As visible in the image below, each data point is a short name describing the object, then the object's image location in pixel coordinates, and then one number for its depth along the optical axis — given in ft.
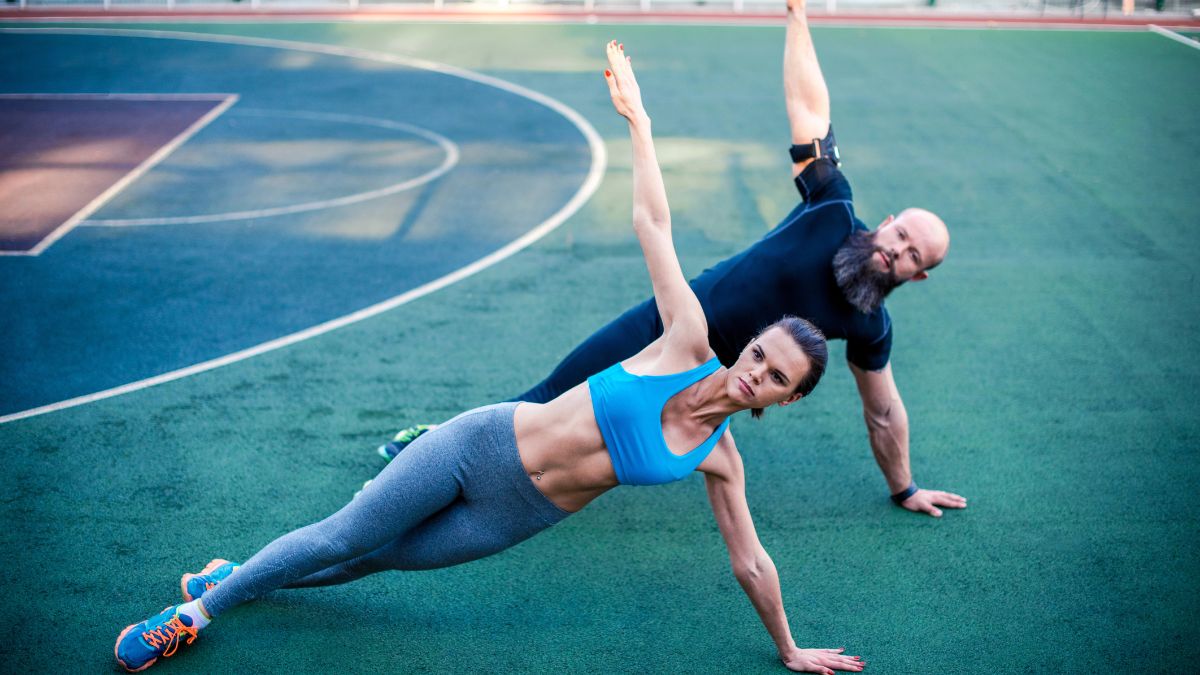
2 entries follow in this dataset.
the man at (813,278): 14.11
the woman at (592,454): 11.23
